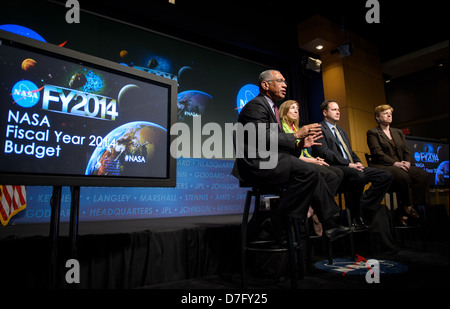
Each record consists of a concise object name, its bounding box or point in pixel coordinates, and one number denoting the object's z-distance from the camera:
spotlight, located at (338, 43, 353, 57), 5.64
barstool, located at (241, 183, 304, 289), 1.61
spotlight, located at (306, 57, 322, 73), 5.73
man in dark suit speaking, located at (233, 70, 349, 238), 1.69
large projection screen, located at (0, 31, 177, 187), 1.15
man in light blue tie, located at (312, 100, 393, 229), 2.60
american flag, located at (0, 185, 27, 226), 2.75
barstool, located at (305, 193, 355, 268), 2.20
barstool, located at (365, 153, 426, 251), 2.87
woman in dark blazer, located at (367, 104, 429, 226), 3.05
